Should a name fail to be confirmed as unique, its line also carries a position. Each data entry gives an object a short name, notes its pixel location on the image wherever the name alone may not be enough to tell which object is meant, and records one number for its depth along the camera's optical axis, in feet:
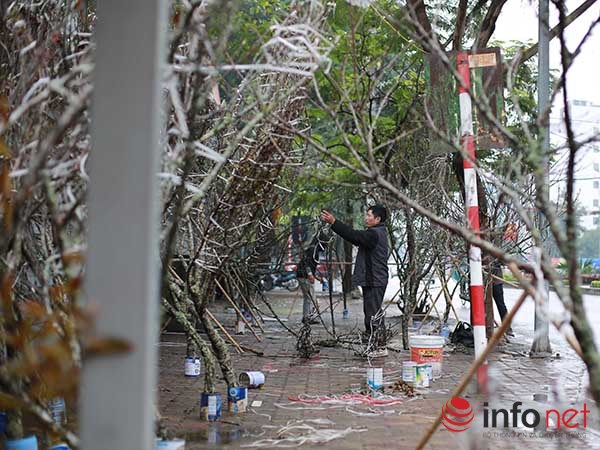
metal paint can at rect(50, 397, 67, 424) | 36.04
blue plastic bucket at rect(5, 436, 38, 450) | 29.68
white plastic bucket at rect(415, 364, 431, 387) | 58.13
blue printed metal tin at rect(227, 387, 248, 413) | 48.32
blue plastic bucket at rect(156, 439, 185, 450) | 30.37
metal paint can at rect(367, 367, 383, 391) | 55.36
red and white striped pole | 47.42
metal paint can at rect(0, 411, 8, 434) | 32.12
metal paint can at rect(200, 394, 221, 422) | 45.76
